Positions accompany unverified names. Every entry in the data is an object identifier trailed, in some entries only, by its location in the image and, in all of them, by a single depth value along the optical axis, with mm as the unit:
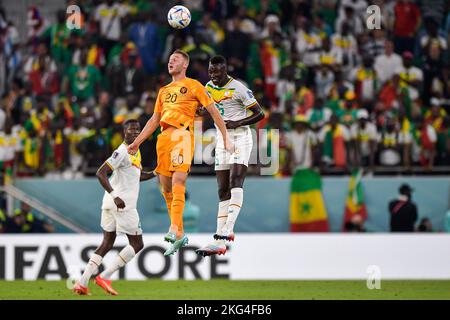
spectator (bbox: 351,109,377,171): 25312
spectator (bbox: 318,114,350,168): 25328
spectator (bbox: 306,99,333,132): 25781
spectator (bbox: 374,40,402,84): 27188
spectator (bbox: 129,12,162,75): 27844
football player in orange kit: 16312
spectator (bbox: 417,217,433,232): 25141
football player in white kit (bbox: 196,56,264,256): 16906
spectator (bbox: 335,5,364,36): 28406
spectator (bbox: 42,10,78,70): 28297
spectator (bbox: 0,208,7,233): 24848
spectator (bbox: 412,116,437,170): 25703
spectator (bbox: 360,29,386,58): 27734
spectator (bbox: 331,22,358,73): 27730
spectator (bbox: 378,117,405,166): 25469
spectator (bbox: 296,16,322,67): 27719
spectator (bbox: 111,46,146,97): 26797
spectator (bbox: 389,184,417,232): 24875
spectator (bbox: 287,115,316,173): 25125
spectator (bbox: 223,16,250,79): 27438
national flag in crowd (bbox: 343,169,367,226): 25516
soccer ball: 16734
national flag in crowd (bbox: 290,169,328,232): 25328
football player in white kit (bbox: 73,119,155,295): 18391
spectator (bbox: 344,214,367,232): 25484
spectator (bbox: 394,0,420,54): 28562
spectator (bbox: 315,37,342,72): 27375
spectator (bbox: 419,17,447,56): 27969
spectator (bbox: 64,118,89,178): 25766
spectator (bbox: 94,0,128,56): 28578
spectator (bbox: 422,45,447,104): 27188
